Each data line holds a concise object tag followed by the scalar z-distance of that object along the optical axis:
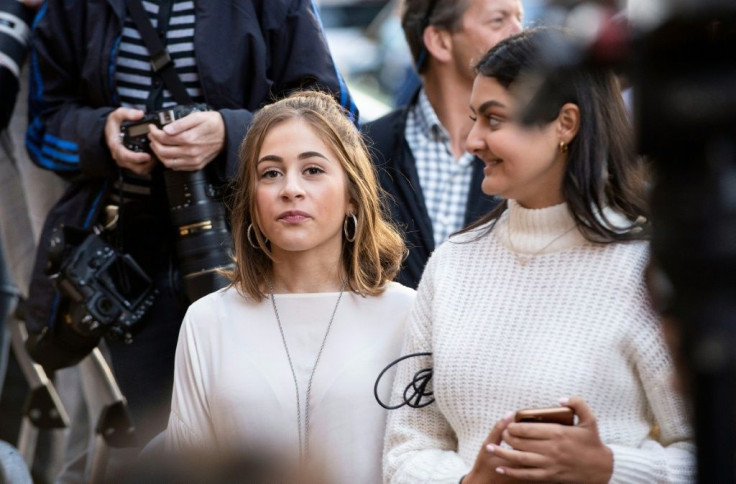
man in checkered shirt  6.61
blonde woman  5.11
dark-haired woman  4.00
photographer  6.20
